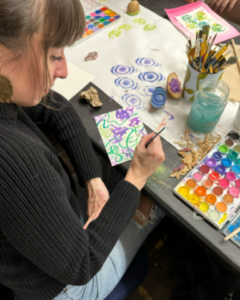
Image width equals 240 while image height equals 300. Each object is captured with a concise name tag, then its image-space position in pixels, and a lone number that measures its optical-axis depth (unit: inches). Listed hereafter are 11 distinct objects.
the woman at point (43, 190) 15.5
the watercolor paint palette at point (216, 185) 21.8
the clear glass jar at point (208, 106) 25.3
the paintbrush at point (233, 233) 20.0
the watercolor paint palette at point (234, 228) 20.3
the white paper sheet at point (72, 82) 32.3
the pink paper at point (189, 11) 38.0
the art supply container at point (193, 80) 27.0
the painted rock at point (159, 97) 29.8
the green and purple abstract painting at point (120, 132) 26.8
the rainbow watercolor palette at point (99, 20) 39.6
